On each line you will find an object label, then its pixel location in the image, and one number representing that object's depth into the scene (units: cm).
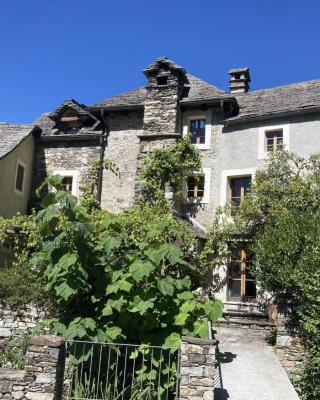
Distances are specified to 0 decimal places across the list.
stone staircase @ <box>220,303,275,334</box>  1427
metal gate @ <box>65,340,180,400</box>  852
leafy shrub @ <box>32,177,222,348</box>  930
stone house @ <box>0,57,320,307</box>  1752
